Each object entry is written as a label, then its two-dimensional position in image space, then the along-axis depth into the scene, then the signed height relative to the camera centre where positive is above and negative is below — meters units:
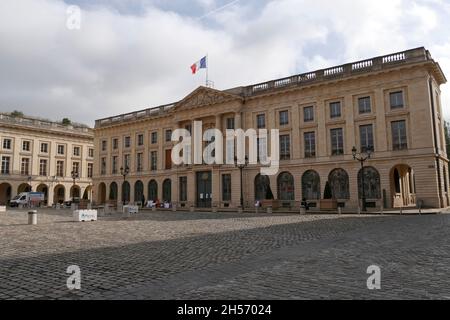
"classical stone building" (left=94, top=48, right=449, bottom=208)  31.48 +6.46
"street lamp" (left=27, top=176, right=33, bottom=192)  60.70 +3.28
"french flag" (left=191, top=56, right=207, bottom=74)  40.50 +15.33
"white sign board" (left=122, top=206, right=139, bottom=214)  26.78 -0.50
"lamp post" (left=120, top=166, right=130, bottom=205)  50.39 +4.47
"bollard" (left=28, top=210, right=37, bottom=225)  19.06 -0.65
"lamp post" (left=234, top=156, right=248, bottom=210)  38.63 +4.07
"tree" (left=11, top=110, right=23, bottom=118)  71.74 +18.52
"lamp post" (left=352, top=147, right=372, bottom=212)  33.50 +4.13
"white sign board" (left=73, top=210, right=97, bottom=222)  21.31 -0.67
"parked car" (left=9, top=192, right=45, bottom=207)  52.28 +0.84
